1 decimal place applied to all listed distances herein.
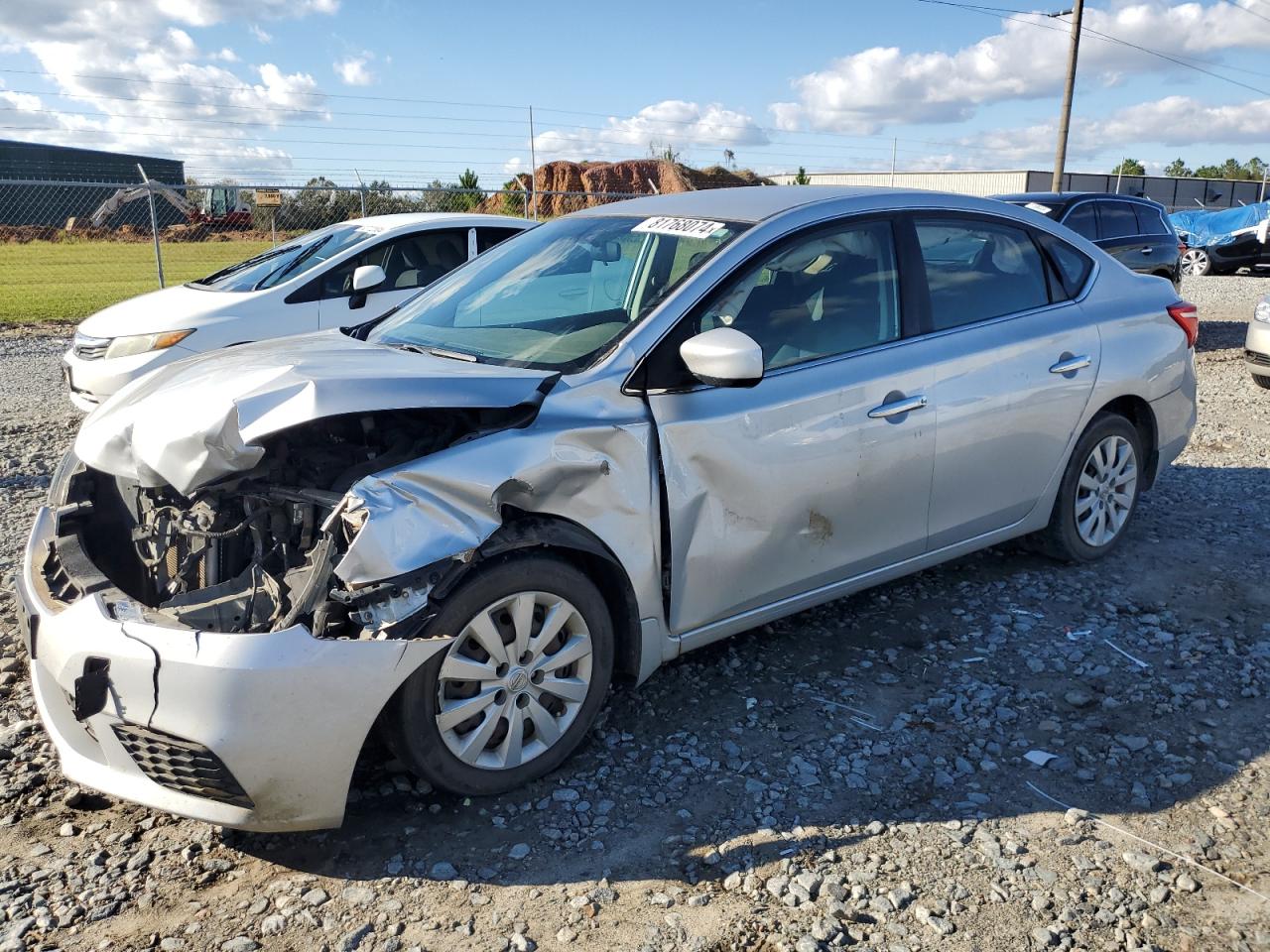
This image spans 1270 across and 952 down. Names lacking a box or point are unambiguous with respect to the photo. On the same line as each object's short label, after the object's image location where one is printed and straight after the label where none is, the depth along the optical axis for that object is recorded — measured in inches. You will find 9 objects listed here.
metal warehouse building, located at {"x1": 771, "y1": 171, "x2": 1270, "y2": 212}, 1763.0
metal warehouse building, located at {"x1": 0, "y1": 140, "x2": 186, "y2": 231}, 1103.6
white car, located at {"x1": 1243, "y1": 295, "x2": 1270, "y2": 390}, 356.8
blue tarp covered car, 874.8
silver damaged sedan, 105.0
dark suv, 469.1
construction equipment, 860.6
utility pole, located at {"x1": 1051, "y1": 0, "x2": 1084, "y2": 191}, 944.3
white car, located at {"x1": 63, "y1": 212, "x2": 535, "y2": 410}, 288.8
